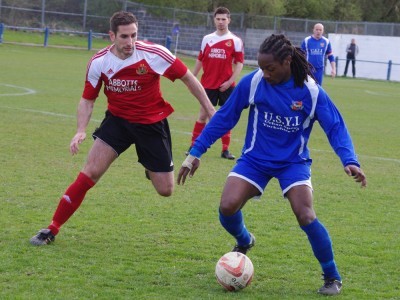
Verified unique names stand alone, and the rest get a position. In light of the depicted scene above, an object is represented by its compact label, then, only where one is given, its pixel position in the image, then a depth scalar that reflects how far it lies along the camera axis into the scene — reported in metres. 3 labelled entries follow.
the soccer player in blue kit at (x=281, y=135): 5.49
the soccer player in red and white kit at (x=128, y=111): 6.65
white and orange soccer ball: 5.50
